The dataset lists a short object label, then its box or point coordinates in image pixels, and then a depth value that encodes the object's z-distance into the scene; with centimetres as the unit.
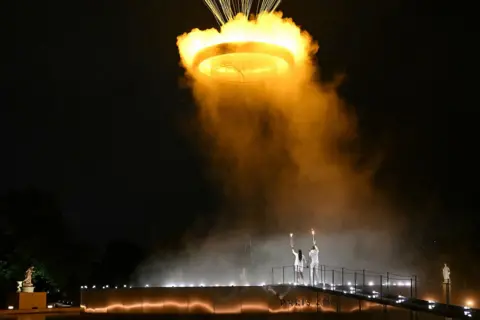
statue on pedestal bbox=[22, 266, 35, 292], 2931
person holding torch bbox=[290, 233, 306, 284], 2516
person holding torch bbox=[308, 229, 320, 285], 2358
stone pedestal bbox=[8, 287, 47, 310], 2803
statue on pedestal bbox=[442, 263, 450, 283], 1701
